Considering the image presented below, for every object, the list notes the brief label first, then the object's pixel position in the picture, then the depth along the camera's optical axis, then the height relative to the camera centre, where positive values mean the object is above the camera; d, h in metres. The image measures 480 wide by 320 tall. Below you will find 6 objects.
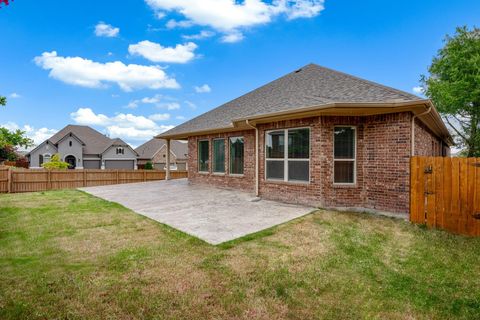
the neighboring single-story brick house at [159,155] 42.16 +0.68
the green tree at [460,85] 21.09 +6.04
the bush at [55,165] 23.35 -0.52
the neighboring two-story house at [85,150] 33.34 +1.16
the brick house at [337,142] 7.18 +0.51
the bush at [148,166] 31.61 -0.84
